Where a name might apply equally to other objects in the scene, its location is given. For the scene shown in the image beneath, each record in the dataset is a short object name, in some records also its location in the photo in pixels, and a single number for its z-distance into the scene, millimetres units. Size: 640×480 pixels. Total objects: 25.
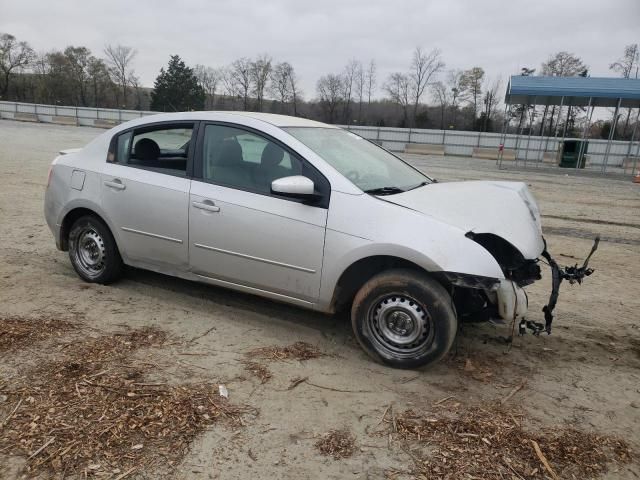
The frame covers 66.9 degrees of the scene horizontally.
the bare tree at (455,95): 57762
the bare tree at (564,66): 49906
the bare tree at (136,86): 71681
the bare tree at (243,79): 68062
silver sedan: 3314
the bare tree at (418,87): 58656
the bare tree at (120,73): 70688
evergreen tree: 61000
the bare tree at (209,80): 70750
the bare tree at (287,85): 67188
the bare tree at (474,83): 57062
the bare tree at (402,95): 60500
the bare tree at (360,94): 63688
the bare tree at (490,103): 52969
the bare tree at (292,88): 67250
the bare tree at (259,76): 67500
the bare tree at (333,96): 63934
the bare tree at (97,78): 68062
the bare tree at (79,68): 66625
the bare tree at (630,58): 45656
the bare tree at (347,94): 63625
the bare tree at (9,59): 67500
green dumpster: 24234
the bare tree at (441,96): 58875
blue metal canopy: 22109
